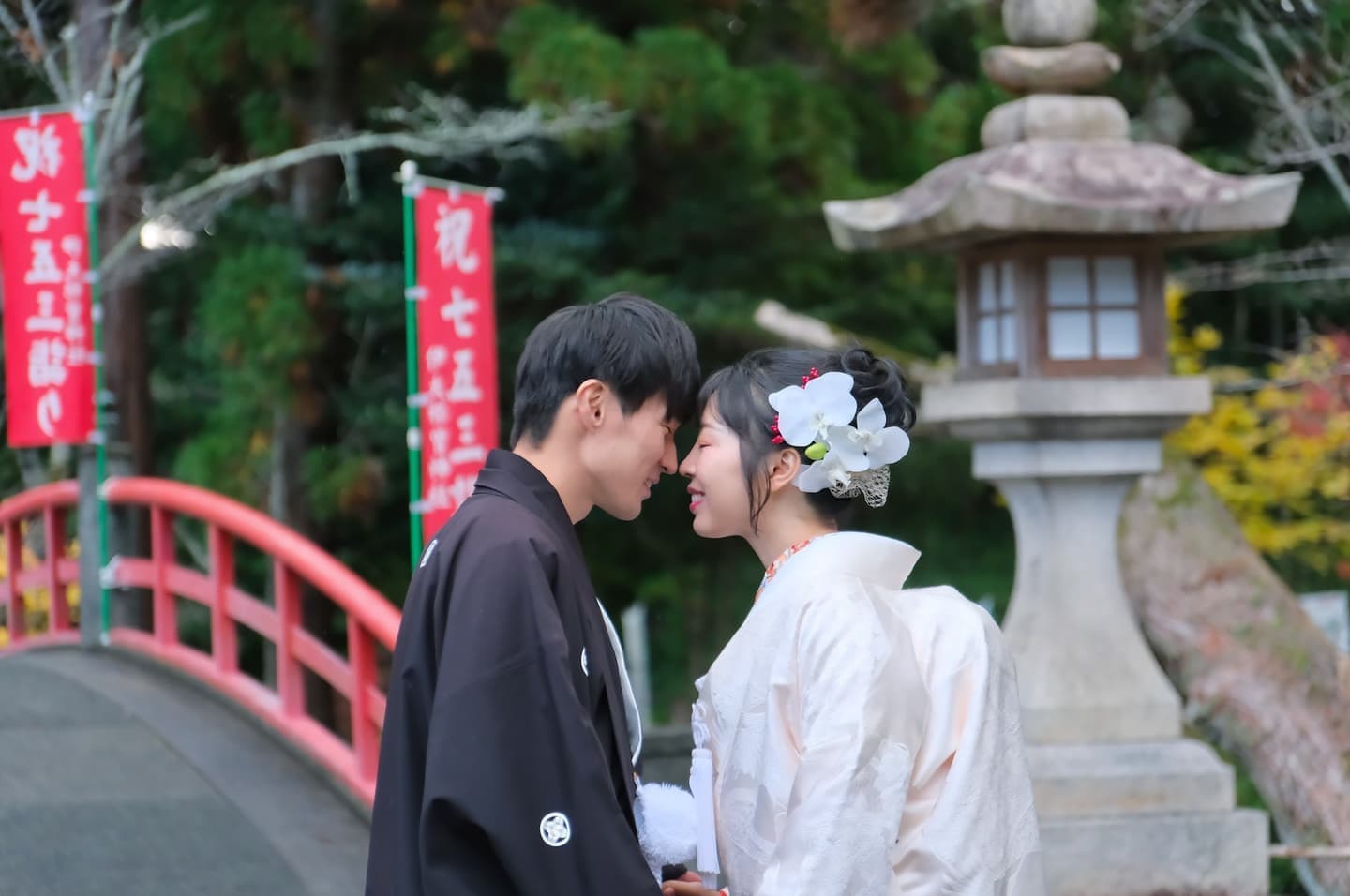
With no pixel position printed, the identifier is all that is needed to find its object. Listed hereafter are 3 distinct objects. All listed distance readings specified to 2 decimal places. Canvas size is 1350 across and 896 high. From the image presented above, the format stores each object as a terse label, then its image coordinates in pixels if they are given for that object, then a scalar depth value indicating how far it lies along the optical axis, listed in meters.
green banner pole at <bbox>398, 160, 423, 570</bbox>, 7.23
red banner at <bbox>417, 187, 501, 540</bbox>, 7.39
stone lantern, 5.97
